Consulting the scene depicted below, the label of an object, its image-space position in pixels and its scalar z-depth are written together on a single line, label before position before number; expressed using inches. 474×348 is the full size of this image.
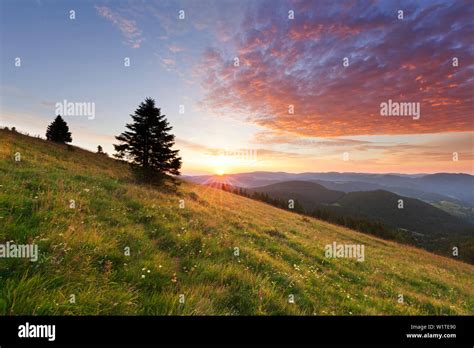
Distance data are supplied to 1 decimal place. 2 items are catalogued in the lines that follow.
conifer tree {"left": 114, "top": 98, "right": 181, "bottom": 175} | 770.8
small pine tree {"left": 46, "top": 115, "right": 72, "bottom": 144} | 1469.0
